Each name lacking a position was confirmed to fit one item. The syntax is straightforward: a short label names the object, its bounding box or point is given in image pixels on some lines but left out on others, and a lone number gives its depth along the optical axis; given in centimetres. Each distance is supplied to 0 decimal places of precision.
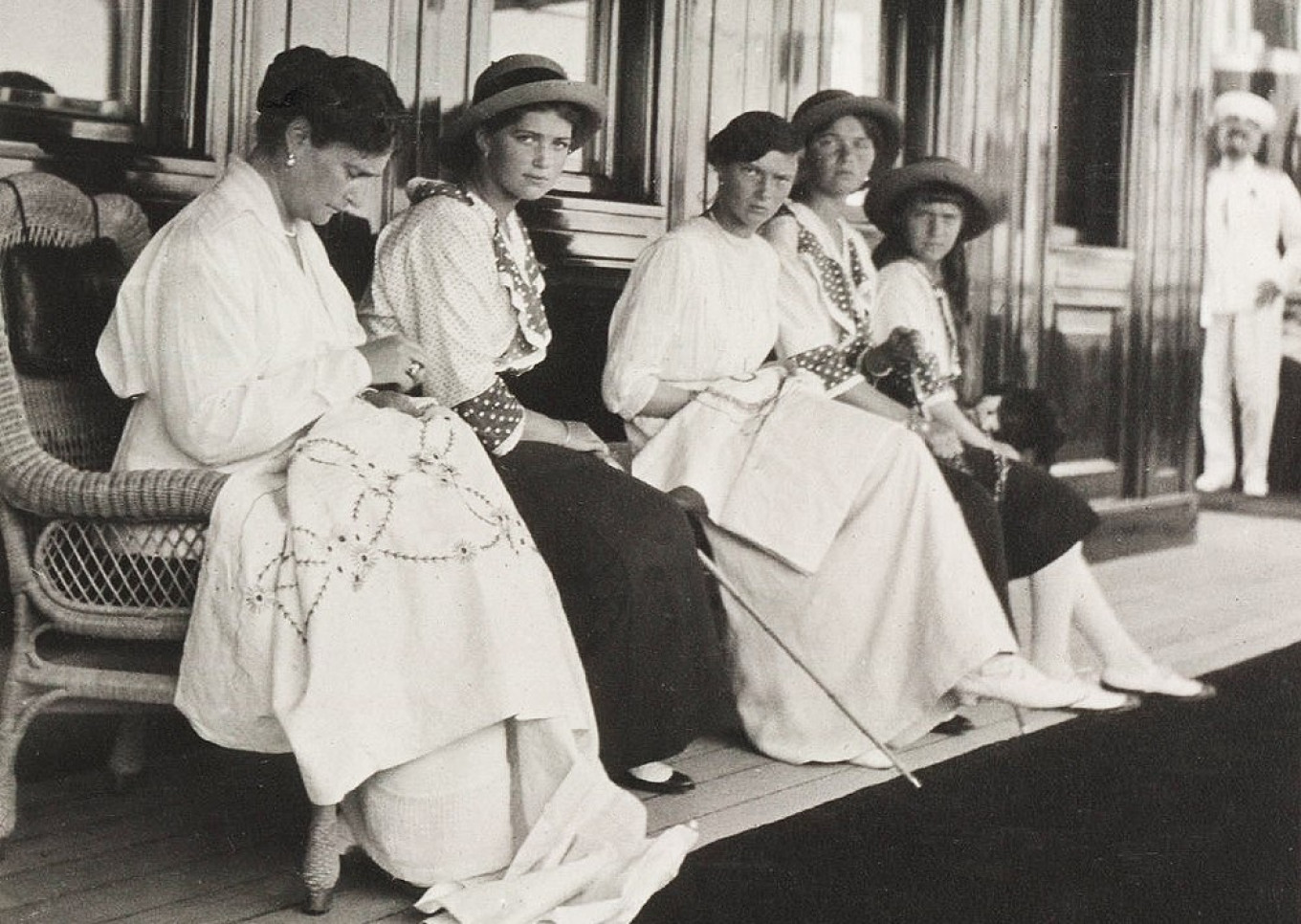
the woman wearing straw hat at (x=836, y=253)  319
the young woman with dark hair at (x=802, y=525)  290
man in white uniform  338
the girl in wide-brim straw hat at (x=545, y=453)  245
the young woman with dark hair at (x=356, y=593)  196
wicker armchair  204
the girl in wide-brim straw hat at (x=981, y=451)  331
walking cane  275
